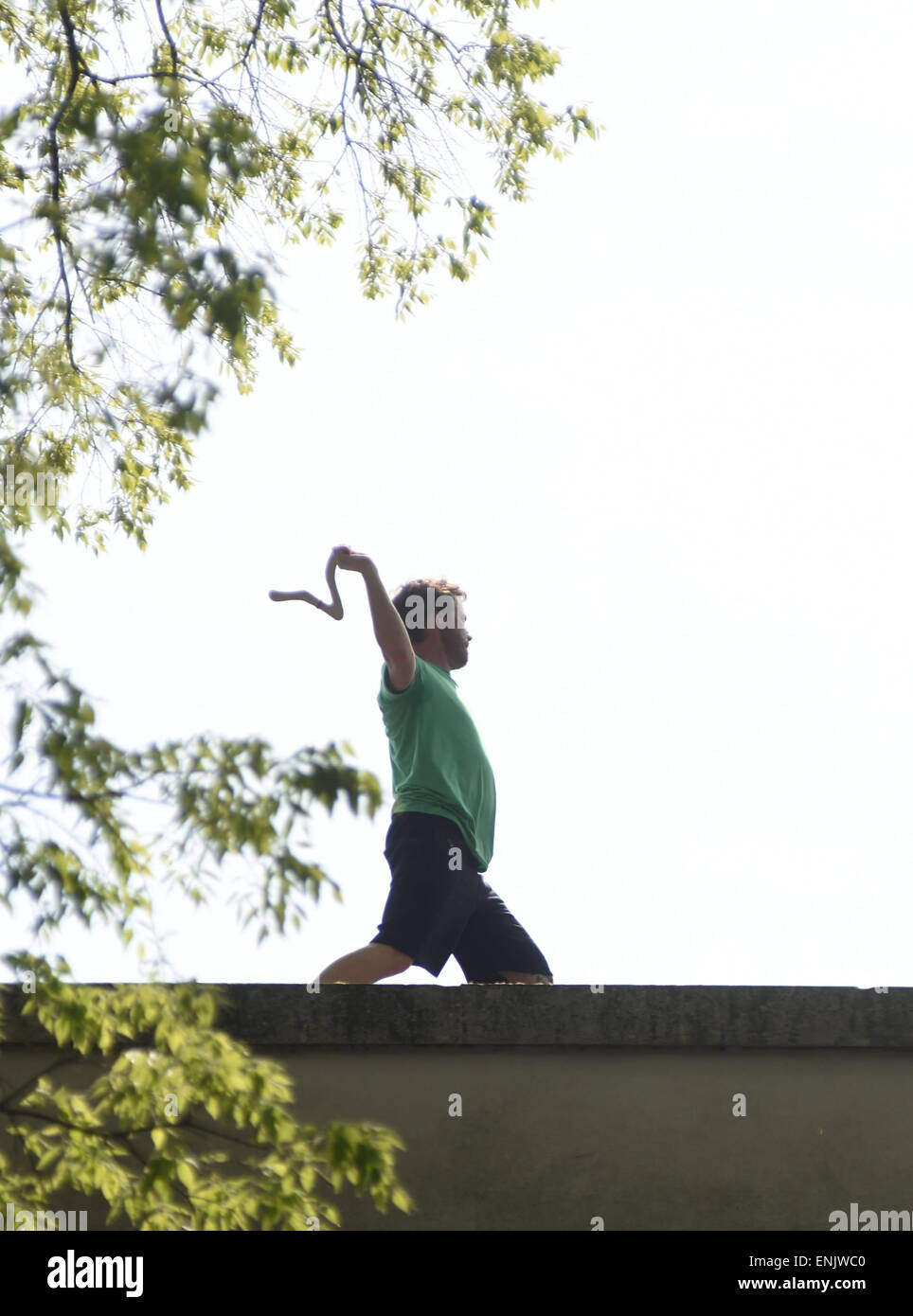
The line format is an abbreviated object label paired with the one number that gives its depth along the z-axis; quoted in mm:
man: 9070
